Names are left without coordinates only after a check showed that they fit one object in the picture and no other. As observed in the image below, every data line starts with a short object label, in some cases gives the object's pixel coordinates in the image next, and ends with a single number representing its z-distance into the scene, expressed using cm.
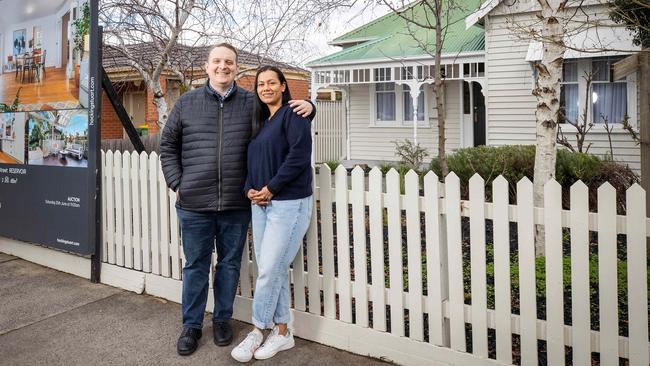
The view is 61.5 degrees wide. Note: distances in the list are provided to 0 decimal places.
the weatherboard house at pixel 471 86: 1202
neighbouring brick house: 1012
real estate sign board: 516
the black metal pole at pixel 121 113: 519
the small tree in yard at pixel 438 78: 738
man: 365
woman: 335
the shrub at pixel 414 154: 1268
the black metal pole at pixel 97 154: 505
